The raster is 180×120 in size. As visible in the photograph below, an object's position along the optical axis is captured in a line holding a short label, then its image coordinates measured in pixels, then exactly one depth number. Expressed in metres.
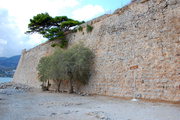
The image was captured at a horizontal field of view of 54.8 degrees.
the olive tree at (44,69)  14.74
